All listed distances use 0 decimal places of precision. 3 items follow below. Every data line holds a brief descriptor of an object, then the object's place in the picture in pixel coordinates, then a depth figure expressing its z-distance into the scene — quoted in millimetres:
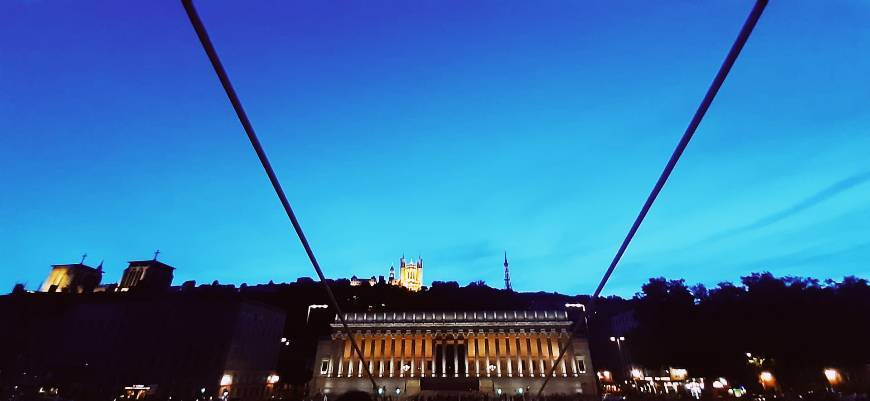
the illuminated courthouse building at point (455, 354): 62500
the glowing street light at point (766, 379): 41812
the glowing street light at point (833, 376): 37875
